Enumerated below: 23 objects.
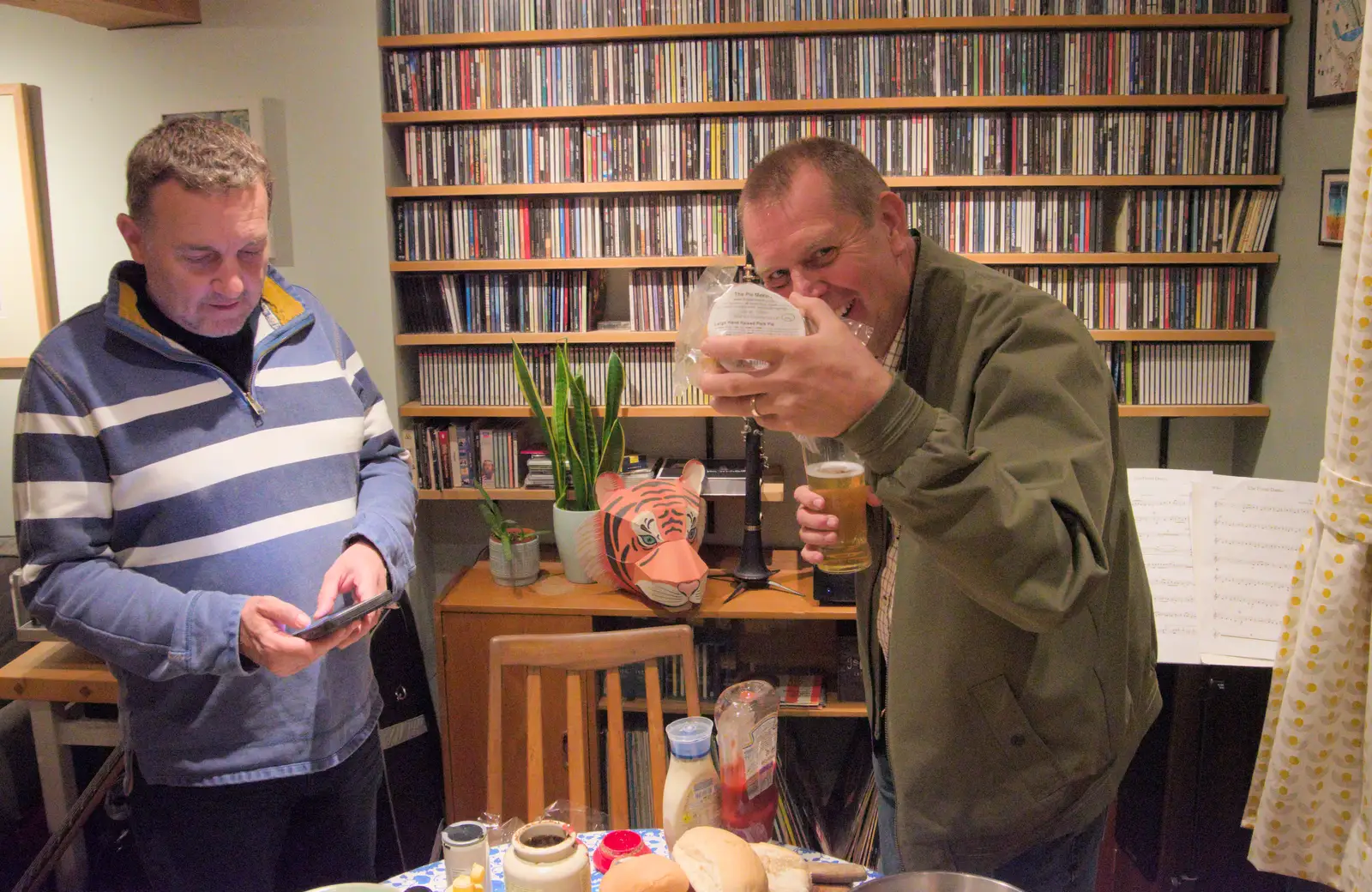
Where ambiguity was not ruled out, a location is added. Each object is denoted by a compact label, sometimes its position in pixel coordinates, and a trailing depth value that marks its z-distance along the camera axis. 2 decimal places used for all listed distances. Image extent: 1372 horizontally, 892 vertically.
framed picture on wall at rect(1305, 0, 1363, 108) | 2.50
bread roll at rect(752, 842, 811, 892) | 1.11
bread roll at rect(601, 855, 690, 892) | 1.03
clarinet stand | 2.90
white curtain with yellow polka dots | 1.22
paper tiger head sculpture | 2.74
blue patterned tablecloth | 1.43
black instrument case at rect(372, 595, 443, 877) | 2.80
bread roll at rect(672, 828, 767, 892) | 1.06
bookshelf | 2.89
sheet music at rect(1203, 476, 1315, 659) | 2.35
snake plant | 2.95
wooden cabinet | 2.84
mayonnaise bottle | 1.27
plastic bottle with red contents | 1.27
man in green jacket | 1.04
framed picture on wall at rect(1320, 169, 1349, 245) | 2.61
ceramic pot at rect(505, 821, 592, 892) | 1.09
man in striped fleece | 1.52
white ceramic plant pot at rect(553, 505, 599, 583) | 2.94
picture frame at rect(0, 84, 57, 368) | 3.13
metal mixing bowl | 1.02
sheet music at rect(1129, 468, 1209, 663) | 2.35
